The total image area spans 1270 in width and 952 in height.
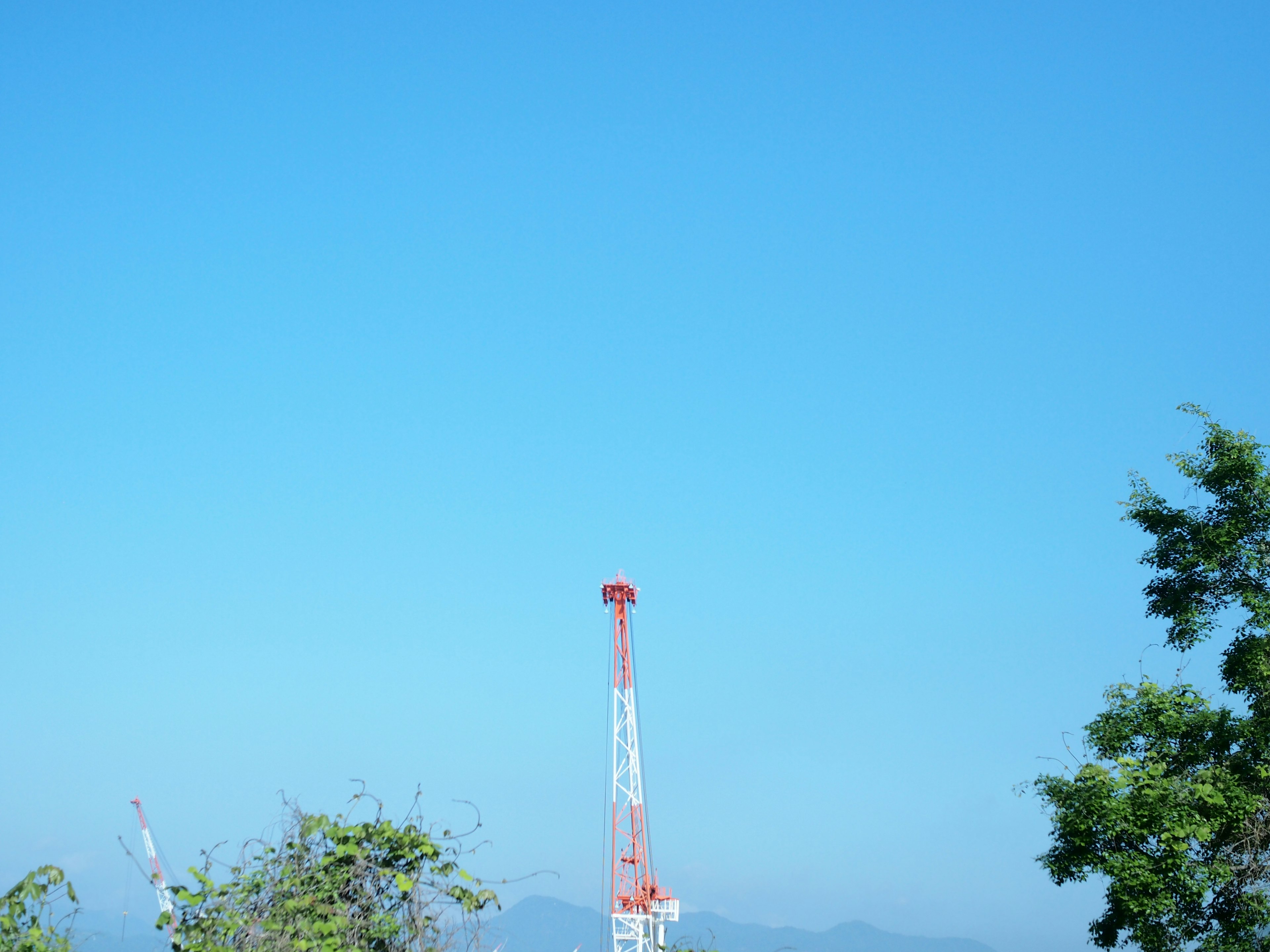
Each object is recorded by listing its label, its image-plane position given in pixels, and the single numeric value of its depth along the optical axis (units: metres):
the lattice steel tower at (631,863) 48.78
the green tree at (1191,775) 17.75
